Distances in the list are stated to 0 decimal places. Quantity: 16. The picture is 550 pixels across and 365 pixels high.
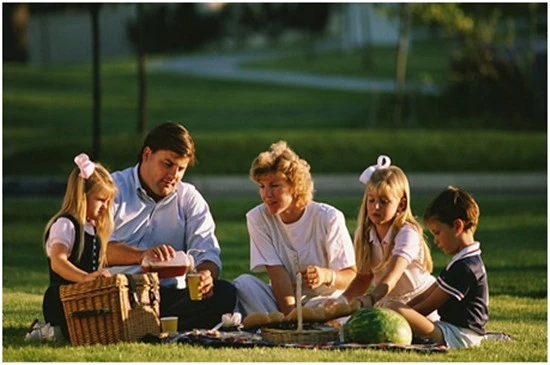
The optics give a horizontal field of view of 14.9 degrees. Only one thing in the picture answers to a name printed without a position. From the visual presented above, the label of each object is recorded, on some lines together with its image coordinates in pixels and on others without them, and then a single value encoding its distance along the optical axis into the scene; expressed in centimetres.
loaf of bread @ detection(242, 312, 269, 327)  1195
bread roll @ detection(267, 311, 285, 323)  1187
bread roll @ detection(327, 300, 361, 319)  1185
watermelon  1149
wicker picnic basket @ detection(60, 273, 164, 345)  1157
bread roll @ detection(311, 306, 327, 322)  1191
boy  1177
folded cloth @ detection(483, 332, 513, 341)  1227
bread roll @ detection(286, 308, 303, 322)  1185
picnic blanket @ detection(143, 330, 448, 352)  1144
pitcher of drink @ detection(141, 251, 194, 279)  1199
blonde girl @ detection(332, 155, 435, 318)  1229
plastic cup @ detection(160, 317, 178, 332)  1213
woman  1240
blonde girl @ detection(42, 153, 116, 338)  1188
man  1239
